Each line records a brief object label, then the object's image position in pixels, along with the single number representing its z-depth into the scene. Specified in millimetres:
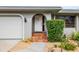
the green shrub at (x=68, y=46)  5675
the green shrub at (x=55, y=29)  6871
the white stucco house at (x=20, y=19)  7267
